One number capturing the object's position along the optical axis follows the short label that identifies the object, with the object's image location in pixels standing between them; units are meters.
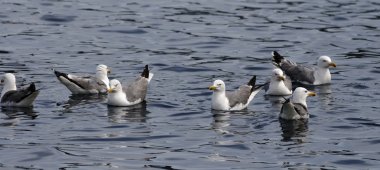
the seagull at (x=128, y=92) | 25.52
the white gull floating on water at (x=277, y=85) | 26.96
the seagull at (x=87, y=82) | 26.83
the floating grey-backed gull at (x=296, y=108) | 23.58
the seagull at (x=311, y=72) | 28.66
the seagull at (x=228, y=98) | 24.91
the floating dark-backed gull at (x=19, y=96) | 25.05
